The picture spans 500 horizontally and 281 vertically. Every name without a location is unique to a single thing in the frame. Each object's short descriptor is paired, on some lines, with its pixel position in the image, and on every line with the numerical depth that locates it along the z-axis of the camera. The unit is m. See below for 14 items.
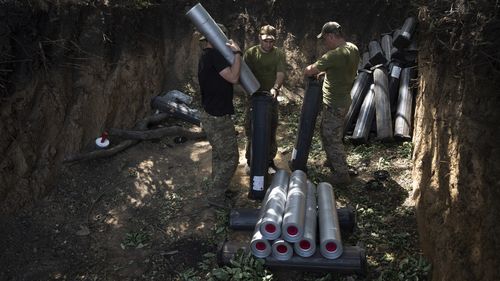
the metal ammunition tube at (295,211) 4.86
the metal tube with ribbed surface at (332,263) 4.82
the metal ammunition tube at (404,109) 7.93
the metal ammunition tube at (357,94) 8.55
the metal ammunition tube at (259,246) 4.91
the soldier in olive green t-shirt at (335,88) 6.02
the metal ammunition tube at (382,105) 8.02
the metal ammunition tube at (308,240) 4.85
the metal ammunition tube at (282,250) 4.90
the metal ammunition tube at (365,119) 8.05
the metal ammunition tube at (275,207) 4.90
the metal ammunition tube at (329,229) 4.82
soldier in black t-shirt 5.64
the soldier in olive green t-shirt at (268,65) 6.34
